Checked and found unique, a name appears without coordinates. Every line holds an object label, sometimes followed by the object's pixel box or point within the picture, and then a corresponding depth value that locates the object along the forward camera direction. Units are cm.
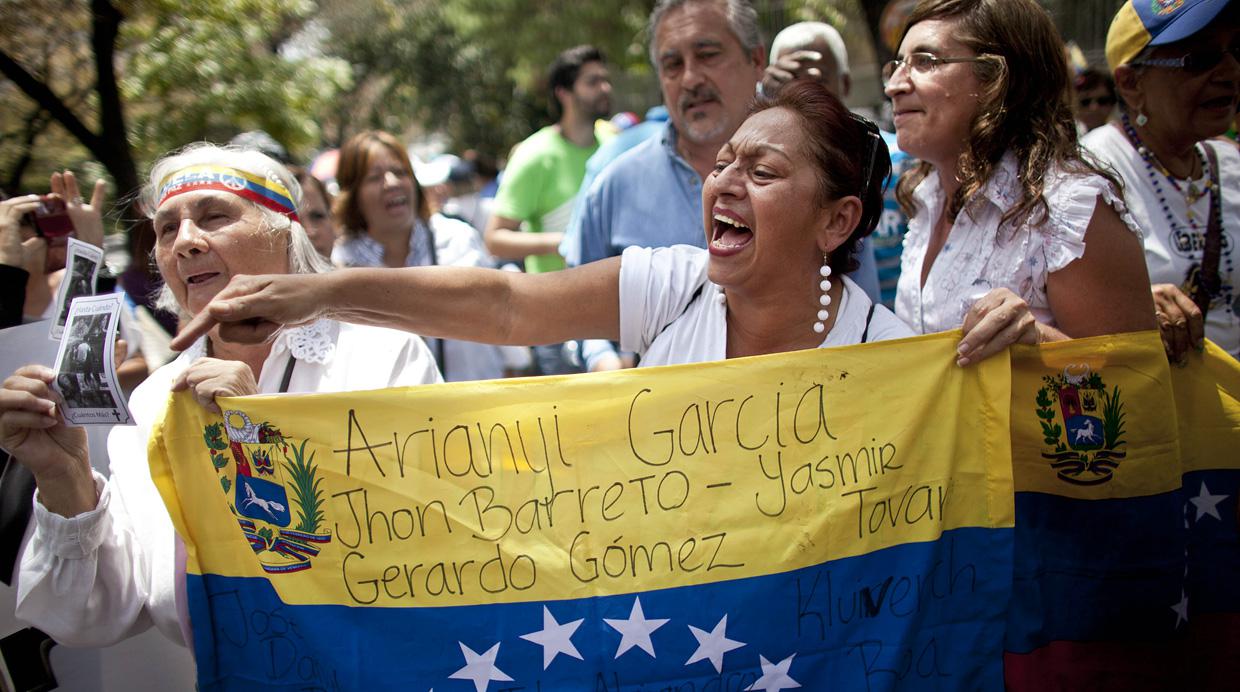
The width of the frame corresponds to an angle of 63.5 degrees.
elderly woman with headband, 218
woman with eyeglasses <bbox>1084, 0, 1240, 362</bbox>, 291
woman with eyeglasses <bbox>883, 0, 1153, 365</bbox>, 236
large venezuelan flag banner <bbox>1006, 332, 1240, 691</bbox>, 240
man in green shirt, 543
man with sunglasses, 620
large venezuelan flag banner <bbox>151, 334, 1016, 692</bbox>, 216
